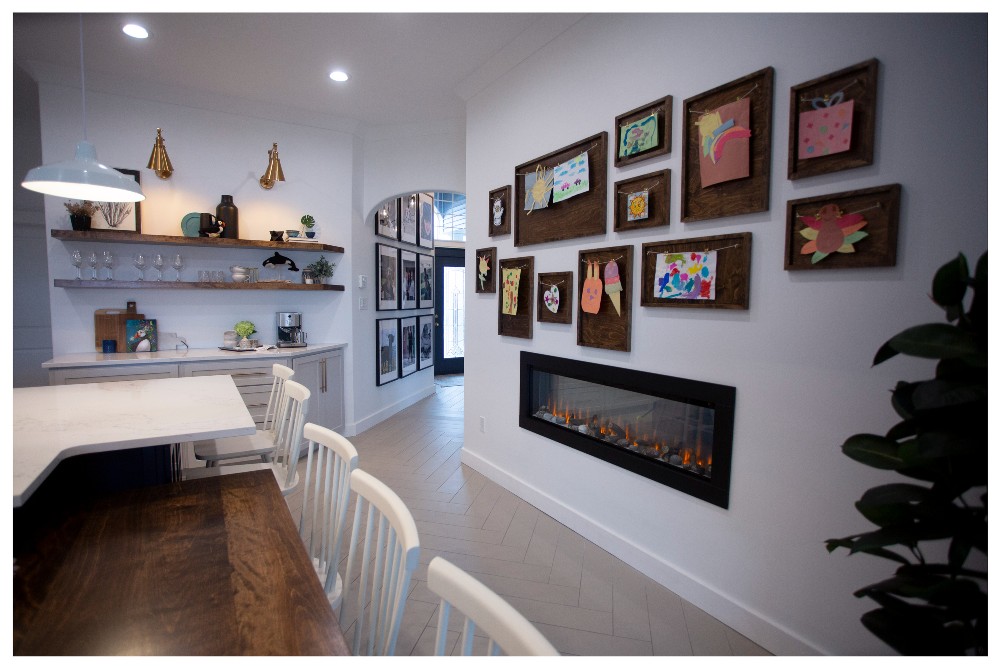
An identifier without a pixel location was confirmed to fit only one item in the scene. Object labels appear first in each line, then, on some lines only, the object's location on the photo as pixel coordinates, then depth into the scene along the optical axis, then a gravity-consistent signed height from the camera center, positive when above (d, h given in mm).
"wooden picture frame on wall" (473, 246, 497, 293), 3436 +208
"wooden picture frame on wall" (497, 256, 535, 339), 3090 +16
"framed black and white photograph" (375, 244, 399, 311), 5023 +224
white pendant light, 1879 +462
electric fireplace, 2039 -622
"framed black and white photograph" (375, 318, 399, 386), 5023 -578
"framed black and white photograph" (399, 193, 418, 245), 5480 +917
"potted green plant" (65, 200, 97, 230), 3535 +588
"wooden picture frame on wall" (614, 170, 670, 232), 2223 +470
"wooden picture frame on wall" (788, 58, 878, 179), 1558 +615
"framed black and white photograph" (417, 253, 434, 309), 6098 +208
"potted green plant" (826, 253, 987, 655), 955 -373
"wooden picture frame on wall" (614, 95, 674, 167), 2197 +805
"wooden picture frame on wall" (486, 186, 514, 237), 3271 +596
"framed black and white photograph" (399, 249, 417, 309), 5553 +212
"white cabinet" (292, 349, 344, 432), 3949 -758
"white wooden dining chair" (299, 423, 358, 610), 1365 -596
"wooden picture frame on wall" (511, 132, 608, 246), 2555 +526
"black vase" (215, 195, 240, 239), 3990 +669
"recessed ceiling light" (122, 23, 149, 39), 2918 +1619
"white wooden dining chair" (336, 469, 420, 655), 957 -580
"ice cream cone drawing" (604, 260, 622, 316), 2432 +79
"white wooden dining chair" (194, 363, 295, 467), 2188 -715
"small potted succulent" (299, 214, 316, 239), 4273 +648
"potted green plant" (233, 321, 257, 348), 4066 -285
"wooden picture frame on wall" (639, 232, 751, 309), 1918 +122
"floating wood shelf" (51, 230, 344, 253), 3521 +428
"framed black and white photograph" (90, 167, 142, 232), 3699 +602
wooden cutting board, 3723 -246
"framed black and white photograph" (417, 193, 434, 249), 6008 +1011
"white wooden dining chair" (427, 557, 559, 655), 690 -486
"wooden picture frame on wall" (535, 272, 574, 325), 2805 +10
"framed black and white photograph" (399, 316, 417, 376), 5621 -580
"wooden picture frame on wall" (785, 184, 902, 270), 1514 +252
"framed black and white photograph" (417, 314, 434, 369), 6211 -582
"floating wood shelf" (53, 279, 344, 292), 3539 +79
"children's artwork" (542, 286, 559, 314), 2867 -1
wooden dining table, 886 -629
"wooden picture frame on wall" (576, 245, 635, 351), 2408 -19
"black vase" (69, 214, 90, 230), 3535 +534
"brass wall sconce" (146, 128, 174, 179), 3264 +923
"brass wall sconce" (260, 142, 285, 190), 3765 +975
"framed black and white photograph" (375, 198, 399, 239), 4949 +828
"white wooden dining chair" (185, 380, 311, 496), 2033 -672
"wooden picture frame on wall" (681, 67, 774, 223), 1836 +594
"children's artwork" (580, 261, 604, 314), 2555 +49
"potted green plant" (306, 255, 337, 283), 4316 +244
